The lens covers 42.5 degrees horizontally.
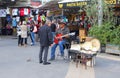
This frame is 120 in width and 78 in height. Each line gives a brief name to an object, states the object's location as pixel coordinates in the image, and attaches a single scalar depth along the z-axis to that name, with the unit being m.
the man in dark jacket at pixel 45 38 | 5.77
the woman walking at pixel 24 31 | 9.36
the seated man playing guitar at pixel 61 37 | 6.18
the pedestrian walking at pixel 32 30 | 9.83
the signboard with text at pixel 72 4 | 8.86
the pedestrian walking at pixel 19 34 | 9.60
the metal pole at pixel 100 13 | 7.75
